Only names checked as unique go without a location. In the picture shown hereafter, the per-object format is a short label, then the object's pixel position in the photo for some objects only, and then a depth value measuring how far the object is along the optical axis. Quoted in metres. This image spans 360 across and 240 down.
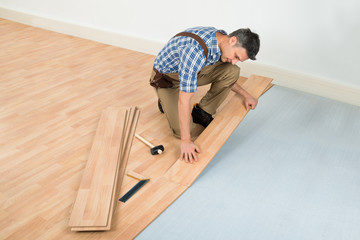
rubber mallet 2.51
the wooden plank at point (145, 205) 1.90
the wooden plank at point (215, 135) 2.27
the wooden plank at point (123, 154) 1.86
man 2.22
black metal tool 2.13
